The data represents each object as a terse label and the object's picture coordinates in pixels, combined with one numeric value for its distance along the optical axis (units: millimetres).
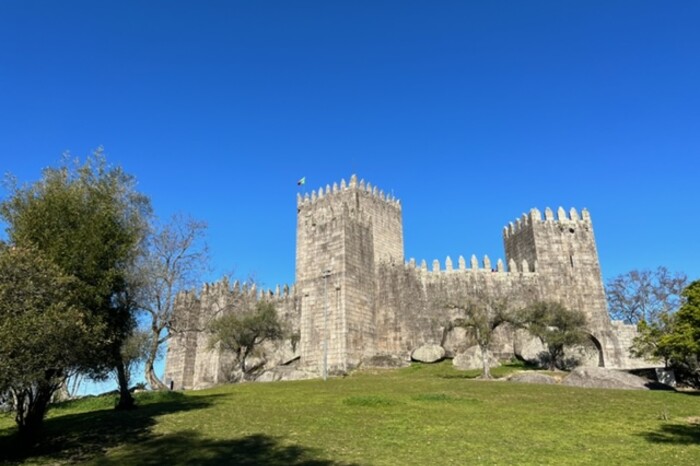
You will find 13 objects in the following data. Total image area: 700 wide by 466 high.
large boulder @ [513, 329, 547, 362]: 42312
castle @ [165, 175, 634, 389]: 43125
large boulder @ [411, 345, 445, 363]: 44312
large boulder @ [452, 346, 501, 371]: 40531
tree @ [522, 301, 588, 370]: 37844
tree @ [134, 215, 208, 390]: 27005
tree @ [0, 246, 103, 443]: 12617
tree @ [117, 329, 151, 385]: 21136
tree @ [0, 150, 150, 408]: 16562
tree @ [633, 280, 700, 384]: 24797
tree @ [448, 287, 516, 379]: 32625
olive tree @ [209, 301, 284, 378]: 46094
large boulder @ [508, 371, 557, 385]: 28656
